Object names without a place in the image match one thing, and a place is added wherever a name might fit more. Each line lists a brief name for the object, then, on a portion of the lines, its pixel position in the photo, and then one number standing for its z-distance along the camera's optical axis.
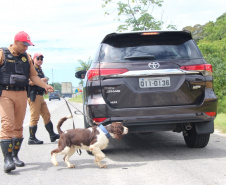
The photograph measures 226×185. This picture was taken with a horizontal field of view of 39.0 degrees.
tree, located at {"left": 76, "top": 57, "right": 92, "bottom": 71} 57.12
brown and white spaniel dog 4.36
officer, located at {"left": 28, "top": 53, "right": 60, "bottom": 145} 6.68
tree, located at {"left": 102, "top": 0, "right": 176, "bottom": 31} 18.50
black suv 4.57
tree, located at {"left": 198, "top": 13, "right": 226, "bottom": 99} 17.69
